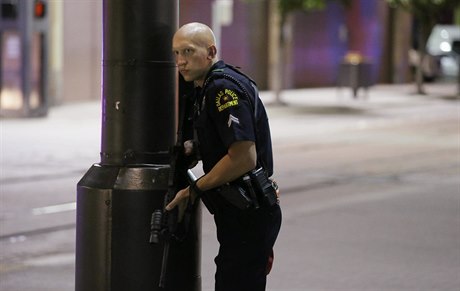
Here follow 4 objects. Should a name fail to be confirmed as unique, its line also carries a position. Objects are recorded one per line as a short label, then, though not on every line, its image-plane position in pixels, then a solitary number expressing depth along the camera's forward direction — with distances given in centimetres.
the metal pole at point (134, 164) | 1095
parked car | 9006
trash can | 6094
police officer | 950
